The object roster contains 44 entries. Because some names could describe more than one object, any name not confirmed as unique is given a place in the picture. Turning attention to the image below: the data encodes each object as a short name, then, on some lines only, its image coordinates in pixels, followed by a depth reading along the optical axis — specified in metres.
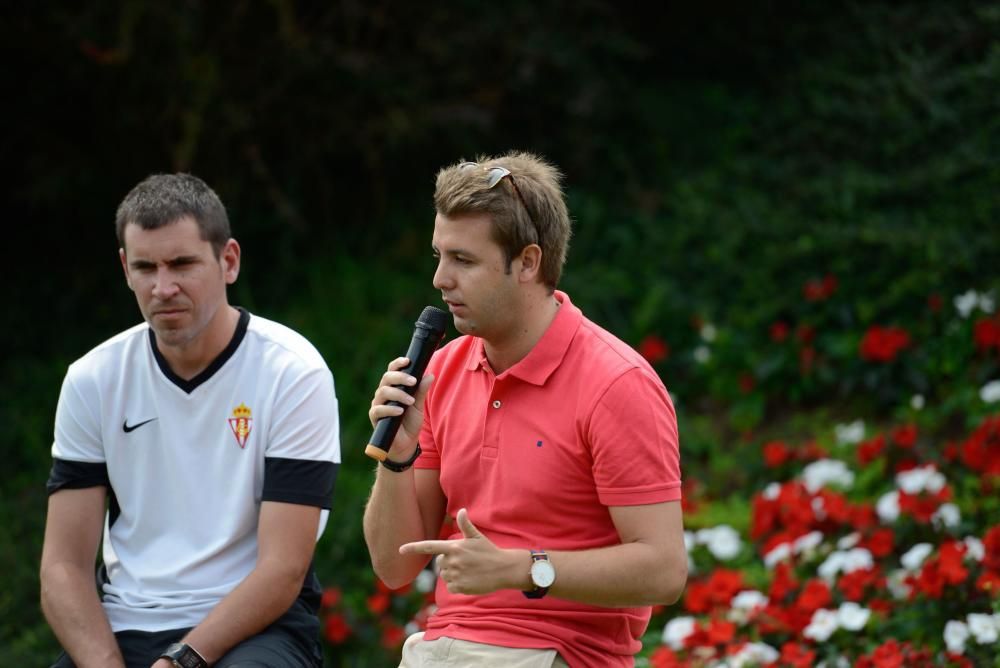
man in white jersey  6.74
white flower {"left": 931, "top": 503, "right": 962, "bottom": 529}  9.14
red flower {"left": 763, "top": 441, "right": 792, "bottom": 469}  11.20
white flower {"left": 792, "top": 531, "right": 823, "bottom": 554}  9.55
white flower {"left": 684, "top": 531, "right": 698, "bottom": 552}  10.37
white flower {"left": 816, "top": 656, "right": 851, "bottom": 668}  8.07
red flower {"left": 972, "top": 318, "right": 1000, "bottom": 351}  11.08
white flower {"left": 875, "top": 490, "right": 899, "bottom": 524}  9.64
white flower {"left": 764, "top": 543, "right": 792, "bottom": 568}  9.55
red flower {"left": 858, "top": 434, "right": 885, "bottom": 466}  10.60
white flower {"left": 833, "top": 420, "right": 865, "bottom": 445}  11.31
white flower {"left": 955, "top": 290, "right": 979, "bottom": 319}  11.44
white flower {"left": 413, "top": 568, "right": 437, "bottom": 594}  10.74
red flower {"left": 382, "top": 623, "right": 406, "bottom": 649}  10.32
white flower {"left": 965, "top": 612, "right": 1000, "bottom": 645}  7.55
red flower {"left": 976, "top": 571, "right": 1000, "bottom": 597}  7.78
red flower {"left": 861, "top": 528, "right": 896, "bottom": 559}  9.07
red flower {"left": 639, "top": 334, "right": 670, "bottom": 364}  13.09
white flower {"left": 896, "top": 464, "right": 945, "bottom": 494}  9.77
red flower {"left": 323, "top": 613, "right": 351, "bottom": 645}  10.37
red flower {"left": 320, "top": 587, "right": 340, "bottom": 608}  10.53
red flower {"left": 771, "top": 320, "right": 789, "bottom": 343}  12.58
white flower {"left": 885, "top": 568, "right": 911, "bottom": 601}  8.63
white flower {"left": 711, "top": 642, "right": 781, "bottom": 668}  8.16
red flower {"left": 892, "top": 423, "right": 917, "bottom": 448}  10.57
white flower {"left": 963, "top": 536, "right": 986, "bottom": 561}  8.41
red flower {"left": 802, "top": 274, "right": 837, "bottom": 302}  12.51
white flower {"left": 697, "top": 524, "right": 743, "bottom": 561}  10.07
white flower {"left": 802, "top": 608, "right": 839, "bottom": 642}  8.24
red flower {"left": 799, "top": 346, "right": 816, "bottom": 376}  12.32
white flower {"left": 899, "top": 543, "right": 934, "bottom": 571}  8.72
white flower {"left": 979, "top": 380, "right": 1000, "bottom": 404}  10.64
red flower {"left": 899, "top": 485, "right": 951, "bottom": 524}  9.29
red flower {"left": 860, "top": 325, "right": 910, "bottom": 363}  11.75
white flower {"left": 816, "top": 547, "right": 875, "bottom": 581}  9.06
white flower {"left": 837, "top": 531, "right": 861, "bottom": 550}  9.38
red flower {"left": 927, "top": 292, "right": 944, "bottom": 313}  11.73
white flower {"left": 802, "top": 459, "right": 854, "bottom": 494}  10.66
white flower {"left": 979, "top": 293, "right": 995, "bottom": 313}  11.37
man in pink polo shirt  5.37
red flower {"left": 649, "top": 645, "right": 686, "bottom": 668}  8.16
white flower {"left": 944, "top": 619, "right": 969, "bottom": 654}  7.65
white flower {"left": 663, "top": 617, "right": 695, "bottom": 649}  8.69
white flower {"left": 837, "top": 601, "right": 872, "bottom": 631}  8.27
